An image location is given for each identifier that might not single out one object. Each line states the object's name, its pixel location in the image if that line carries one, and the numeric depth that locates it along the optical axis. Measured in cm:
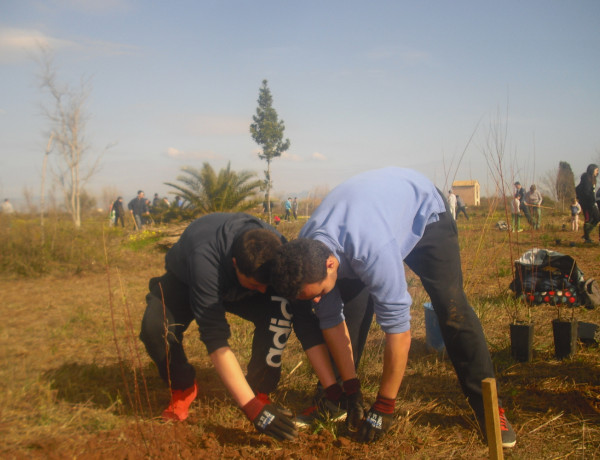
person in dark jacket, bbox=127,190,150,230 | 1612
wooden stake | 128
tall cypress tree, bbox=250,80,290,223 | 3412
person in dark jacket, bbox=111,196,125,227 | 1761
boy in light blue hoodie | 183
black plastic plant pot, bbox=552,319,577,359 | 304
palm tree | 1166
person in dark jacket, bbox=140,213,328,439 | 206
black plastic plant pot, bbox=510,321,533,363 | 308
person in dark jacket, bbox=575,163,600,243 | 870
